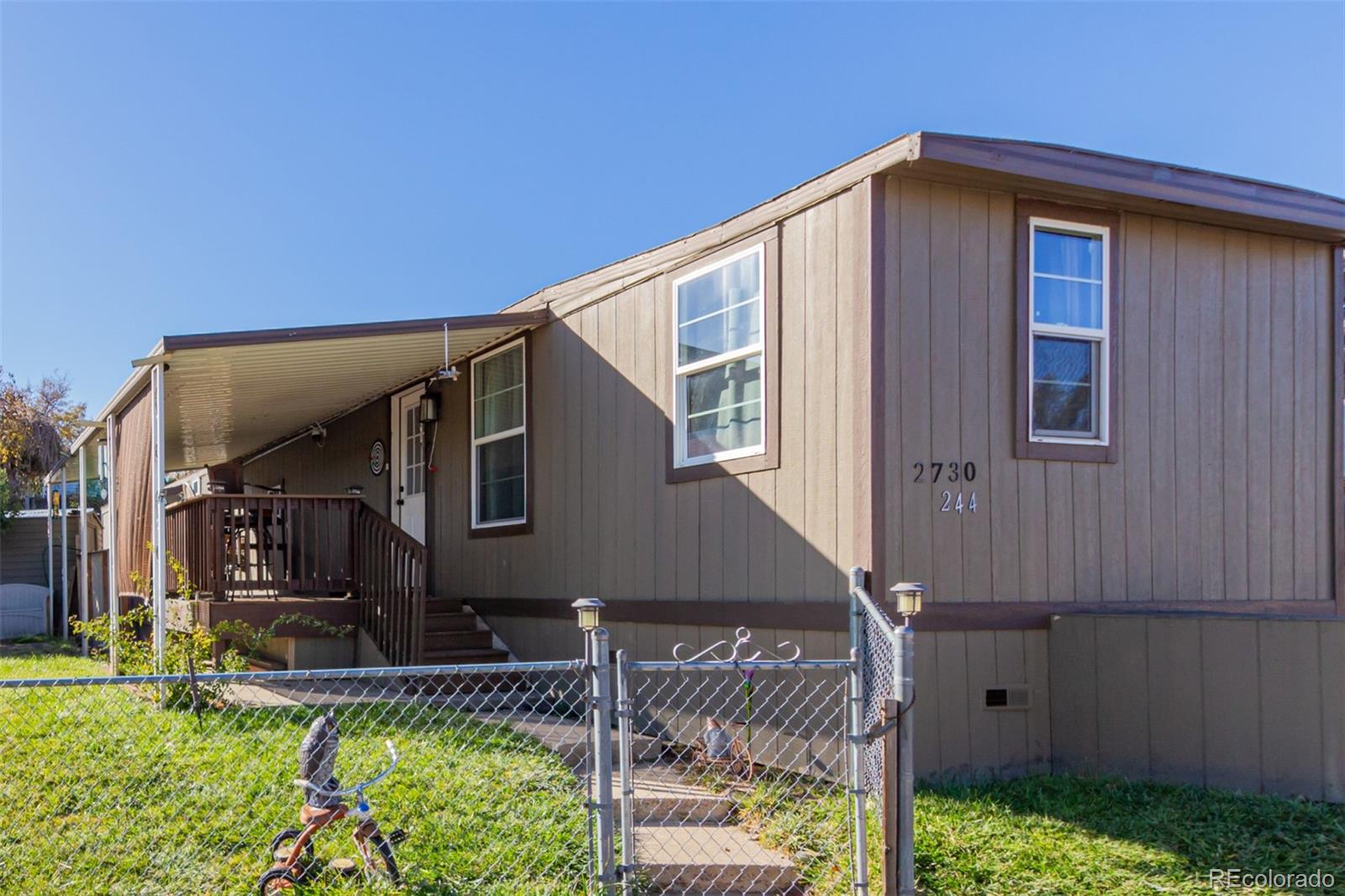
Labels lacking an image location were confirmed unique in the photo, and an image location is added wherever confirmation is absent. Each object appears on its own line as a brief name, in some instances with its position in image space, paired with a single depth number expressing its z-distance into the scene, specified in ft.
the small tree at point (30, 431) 69.97
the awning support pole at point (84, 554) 40.70
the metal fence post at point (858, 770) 12.04
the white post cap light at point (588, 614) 12.01
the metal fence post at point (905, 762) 11.35
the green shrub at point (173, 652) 22.44
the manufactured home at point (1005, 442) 17.67
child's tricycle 11.83
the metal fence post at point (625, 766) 11.85
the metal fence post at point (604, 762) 11.51
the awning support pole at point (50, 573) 50.11
